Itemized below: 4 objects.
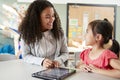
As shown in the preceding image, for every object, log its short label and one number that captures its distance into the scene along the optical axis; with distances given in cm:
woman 153
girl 122
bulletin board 311
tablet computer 106
